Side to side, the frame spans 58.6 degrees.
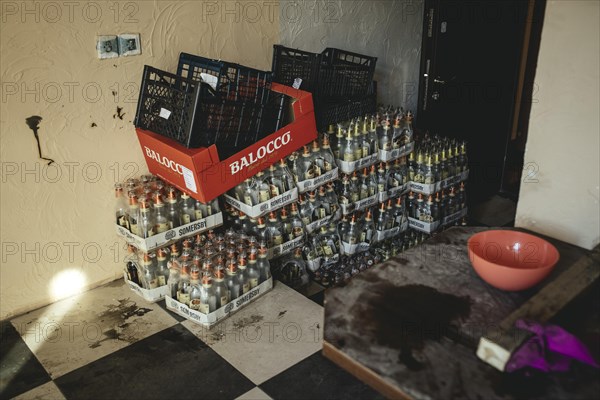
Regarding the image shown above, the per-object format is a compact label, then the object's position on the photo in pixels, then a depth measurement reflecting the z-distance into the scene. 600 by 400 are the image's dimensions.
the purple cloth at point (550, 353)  1.28
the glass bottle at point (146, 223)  2.78
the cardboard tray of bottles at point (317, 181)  3.14
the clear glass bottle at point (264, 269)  2.99
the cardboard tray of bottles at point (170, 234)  2.79
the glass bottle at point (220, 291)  2.73
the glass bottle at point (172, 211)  2.88
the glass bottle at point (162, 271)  3.01
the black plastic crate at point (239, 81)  2.79
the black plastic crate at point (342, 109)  3.27
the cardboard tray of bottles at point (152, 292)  2.97
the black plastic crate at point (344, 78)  3.29
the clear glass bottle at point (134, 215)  2.80
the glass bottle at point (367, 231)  3.56
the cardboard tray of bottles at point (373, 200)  3.41
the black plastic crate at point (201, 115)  2.56
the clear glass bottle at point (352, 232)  3.50
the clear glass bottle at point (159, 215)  2.81
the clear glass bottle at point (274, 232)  3.19
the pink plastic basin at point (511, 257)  1.61
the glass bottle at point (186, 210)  2.95
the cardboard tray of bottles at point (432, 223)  3.69
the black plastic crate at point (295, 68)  3.21
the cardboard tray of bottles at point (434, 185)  3.59
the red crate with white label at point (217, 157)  2.62
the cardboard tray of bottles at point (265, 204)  2.96
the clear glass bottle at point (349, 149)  3.33
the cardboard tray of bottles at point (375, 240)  3.49
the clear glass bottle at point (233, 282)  2.75
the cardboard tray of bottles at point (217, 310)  2.74
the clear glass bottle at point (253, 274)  2.93
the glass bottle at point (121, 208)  2.96
